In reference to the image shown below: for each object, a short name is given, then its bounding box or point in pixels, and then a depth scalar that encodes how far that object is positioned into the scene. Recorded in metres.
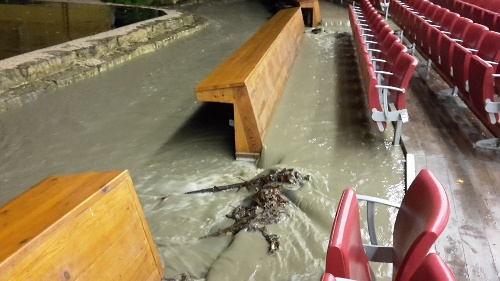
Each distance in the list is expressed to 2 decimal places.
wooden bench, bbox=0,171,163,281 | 0.98
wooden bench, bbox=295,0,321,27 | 6.83
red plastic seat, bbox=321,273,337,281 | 0.75
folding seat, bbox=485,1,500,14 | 4.76
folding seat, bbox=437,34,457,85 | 2.85
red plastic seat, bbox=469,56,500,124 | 2.23
